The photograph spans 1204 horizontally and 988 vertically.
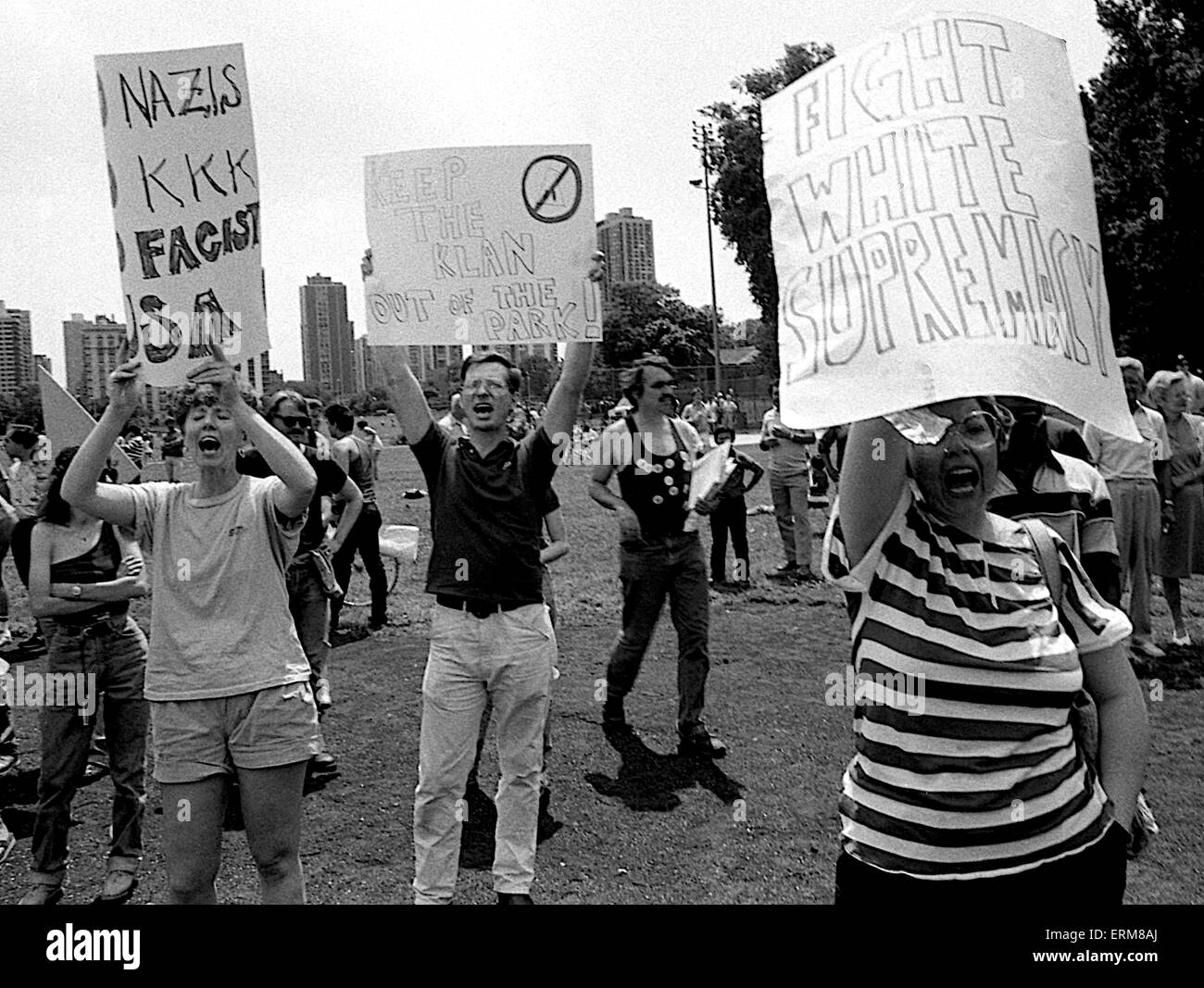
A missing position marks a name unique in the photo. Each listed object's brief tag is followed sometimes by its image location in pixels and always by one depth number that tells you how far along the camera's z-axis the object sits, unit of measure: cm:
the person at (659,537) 620
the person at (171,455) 1557
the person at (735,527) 1130
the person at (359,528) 891
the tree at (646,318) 5332
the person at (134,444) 1829
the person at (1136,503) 768
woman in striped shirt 231
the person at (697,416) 1675
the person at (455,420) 637
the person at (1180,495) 812
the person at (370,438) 1344
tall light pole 3361
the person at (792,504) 1191
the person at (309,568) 636
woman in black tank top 461
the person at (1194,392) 811
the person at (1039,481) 392
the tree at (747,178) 2820
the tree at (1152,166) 2375
